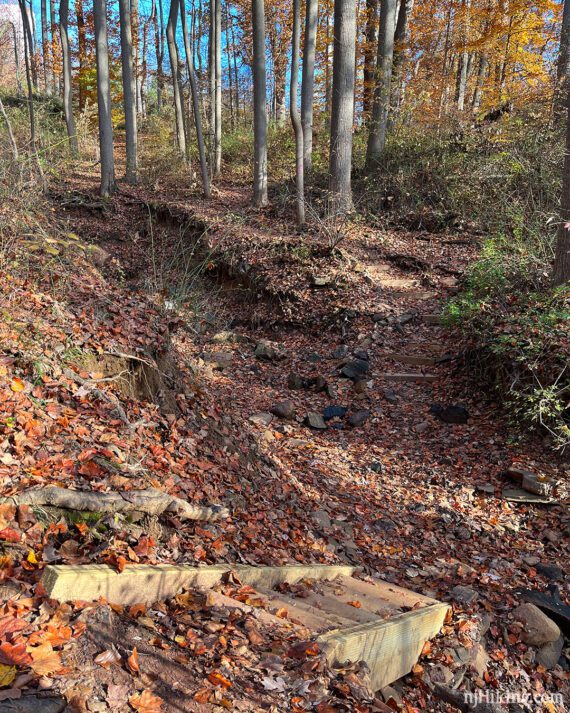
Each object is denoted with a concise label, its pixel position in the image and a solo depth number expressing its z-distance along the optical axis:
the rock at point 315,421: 7.33
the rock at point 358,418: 7.45
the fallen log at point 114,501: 2.77
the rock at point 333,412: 7.63
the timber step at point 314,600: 2.27
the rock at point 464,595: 3.96
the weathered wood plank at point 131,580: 2.13
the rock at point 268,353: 9.53
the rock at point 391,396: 7.92
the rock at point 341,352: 9.23
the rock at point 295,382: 8.52
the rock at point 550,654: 3.66
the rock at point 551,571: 4.47
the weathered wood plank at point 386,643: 2.40
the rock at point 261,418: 7.12
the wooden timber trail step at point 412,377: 8.23
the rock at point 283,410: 7.46
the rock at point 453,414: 7.09
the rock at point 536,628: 3.71
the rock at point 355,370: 8.55
